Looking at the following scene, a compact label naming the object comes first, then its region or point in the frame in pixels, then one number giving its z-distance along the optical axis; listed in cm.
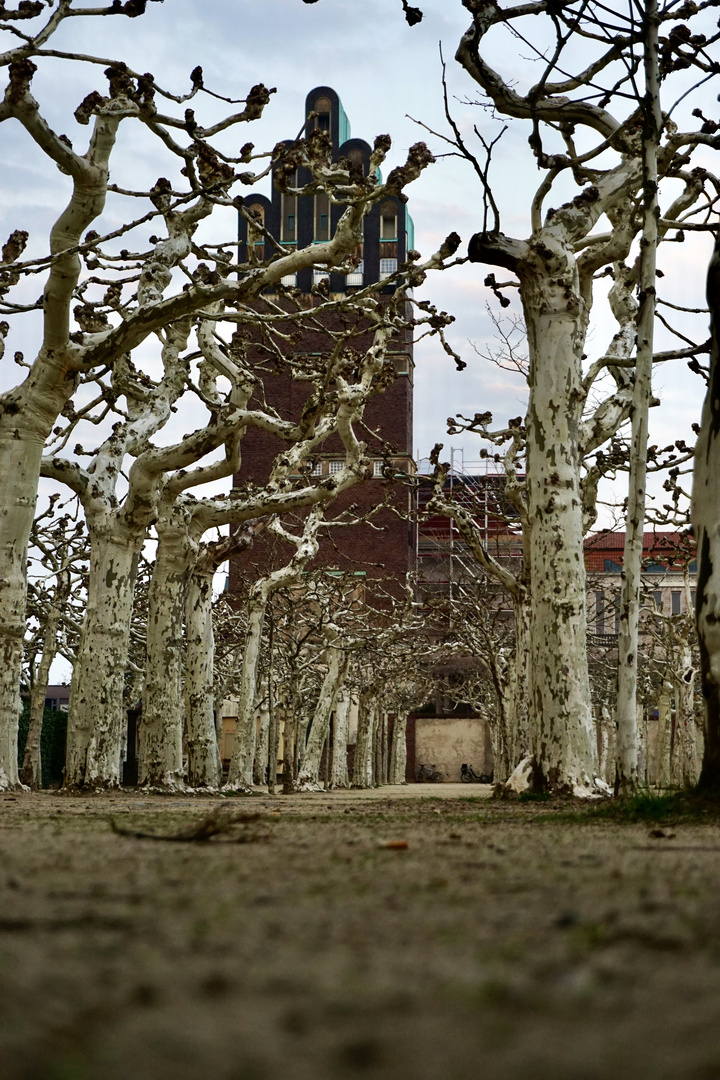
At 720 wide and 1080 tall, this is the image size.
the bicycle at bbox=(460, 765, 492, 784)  7138
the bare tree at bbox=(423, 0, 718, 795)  1120
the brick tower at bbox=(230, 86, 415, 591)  6028
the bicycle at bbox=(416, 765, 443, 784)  7275
